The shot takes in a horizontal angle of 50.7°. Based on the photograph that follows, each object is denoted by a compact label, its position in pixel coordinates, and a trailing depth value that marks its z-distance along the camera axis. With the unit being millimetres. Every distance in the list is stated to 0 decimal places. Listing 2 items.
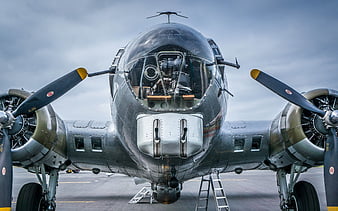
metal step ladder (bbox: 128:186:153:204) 14495
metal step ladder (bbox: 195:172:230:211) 9883
